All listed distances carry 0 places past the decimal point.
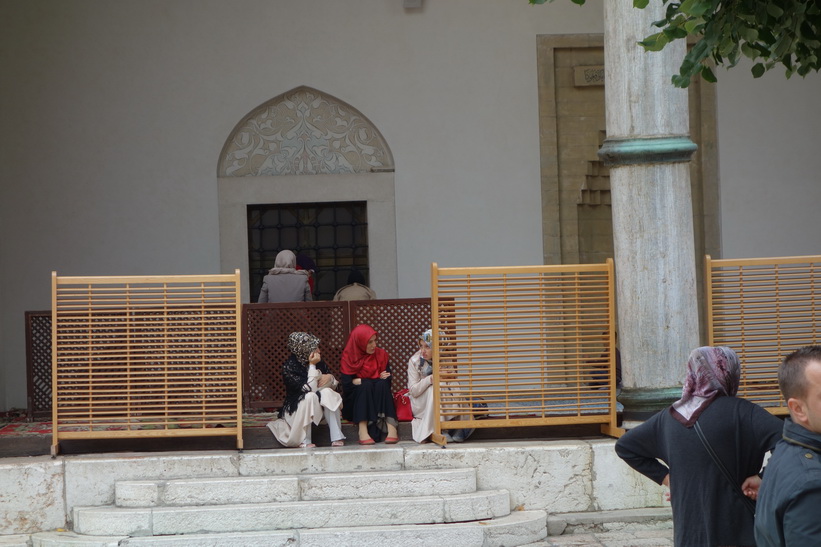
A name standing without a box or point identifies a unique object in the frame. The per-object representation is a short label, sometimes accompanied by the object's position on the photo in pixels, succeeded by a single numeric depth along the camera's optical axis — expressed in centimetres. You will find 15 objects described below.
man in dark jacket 525
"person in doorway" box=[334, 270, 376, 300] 1897
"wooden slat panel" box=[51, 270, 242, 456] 1418
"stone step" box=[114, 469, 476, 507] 1358
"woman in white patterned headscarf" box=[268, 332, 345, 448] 1461
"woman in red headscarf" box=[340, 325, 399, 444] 1492
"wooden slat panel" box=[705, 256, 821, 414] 1439
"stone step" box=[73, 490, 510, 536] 1319
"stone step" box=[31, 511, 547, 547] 1299
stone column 1394
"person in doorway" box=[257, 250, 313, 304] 1819
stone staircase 1307
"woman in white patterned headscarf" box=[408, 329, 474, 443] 1474
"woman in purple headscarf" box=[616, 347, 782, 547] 731
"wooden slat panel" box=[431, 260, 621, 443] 1441
